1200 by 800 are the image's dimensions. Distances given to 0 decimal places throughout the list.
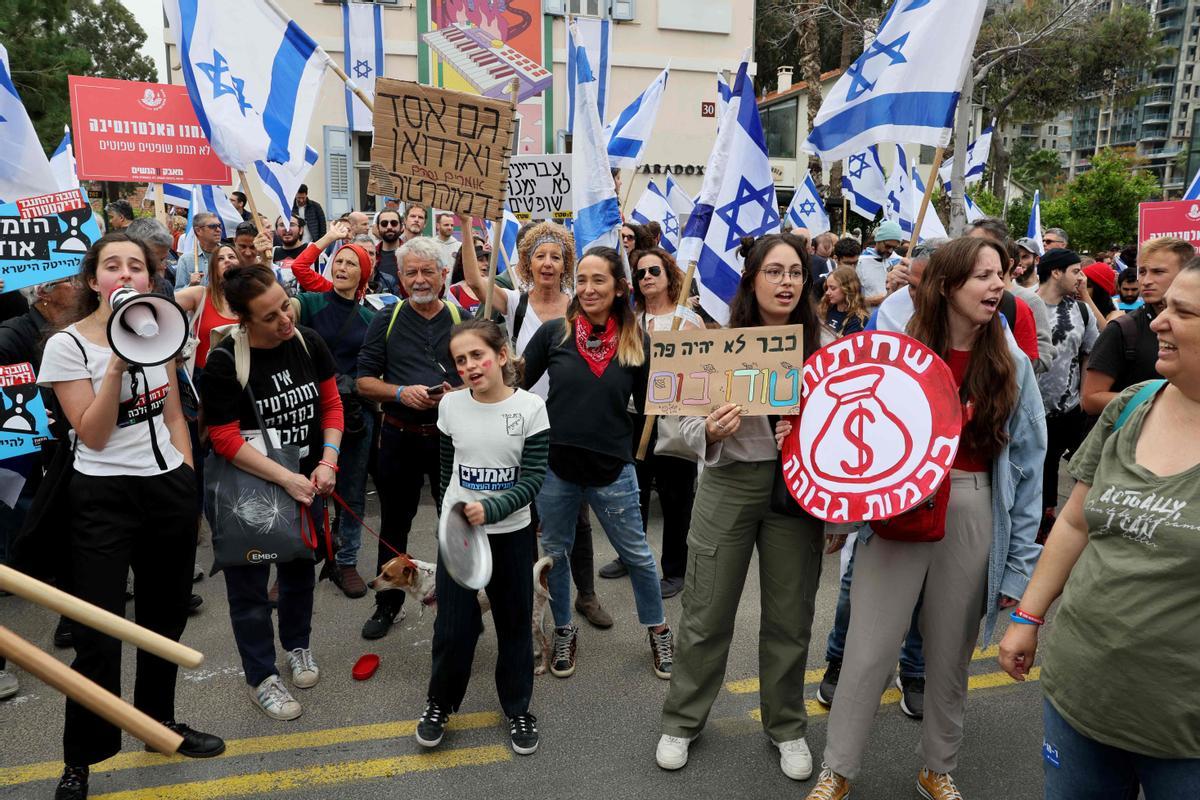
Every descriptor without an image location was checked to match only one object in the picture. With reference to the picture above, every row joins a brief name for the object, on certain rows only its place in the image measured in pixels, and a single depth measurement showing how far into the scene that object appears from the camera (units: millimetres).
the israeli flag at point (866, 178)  10492
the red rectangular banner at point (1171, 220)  5809
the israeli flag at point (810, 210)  10094
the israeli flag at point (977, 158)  12352
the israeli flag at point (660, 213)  9219
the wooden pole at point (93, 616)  1487
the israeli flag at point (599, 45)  12062
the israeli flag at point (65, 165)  7582
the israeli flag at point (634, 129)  8766
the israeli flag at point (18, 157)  4344
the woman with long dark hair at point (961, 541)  2809
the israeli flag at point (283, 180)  5836
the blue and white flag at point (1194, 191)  6856
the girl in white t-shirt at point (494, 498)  3244
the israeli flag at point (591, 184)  4867
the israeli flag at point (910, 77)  4461
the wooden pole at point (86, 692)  1466
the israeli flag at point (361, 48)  17797
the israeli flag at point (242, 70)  5441
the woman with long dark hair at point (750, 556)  3111
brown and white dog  3887
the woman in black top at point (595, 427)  3846
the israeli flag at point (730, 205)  4523
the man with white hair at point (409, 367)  4309
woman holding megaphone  2949
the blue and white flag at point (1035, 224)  8562
